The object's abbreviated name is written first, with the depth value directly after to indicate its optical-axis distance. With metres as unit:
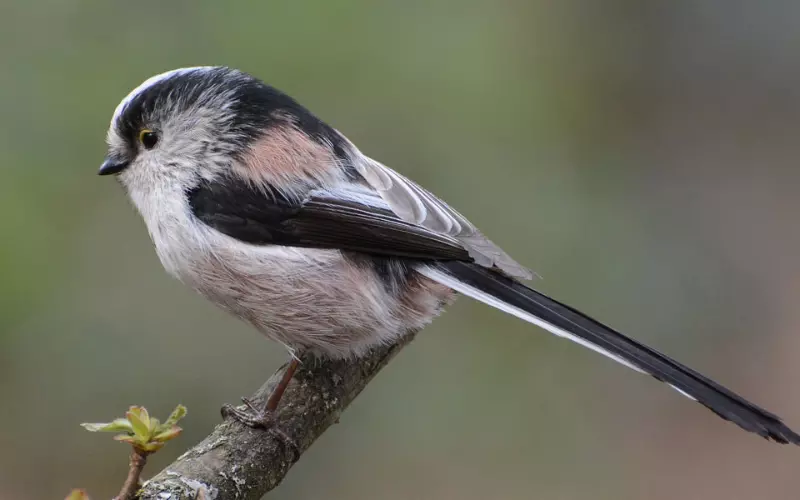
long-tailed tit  2.13
